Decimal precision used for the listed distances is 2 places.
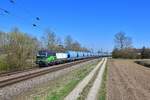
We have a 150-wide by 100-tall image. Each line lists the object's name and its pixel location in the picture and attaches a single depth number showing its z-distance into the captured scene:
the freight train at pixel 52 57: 56.88
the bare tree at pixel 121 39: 168.75
